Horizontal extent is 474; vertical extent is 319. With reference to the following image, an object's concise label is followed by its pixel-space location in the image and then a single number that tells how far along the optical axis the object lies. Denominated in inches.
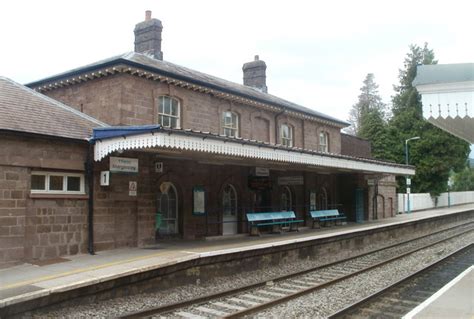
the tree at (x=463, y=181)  2277.4
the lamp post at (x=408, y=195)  1228.6
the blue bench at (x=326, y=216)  809.3
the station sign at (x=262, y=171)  700.9
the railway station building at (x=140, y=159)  407.5
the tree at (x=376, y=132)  1737.2
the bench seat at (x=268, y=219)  650.5
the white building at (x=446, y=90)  235.0
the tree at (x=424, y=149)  1541.6
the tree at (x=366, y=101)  2759.1
